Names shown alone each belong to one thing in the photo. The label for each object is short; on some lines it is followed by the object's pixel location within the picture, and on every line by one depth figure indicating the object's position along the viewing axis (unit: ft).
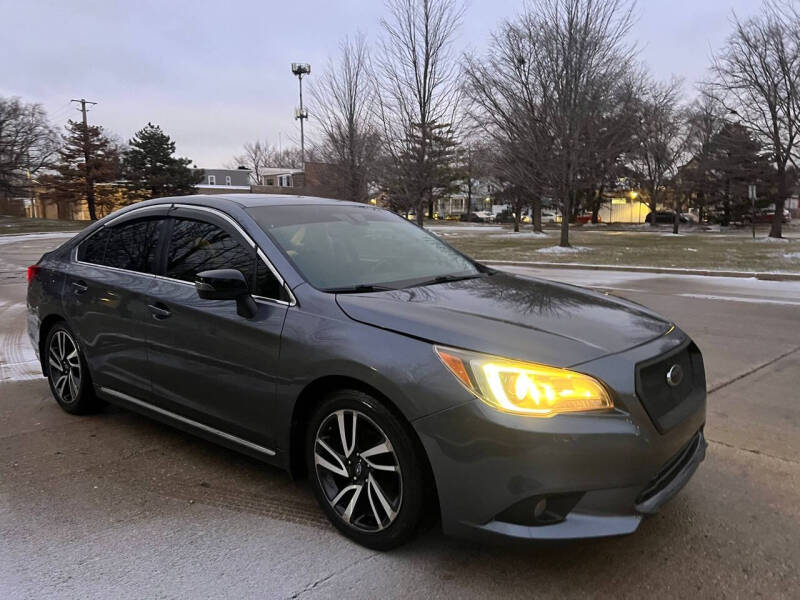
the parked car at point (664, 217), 180.74
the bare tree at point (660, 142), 126.21
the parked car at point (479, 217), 224.10
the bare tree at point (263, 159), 302.04
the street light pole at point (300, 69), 180.92
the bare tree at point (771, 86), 74.49
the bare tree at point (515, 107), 72.07
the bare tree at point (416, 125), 76.18
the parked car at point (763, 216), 159.33
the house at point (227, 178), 245.45
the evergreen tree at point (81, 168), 162.50
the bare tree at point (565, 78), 67.51
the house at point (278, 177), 240.30
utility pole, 162.40
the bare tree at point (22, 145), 184.75
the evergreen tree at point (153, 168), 170.19
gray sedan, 7.65
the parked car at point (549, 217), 207.70
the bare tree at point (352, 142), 77.30
